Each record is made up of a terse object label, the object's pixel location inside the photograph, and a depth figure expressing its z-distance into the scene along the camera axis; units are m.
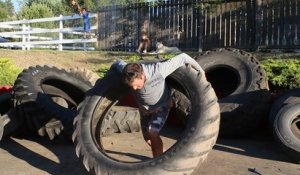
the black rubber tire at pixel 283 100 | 6.61
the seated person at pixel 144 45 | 17.52
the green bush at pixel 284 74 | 8.94
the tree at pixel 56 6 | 52.30
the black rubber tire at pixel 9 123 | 7.39
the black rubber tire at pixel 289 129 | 6.06
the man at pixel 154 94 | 5.47
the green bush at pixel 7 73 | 12.06
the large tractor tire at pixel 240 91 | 7.45
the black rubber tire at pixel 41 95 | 7.36
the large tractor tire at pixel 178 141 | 5.16
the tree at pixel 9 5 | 87.39
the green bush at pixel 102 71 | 11.28
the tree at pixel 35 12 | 38.18
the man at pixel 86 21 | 20.72
